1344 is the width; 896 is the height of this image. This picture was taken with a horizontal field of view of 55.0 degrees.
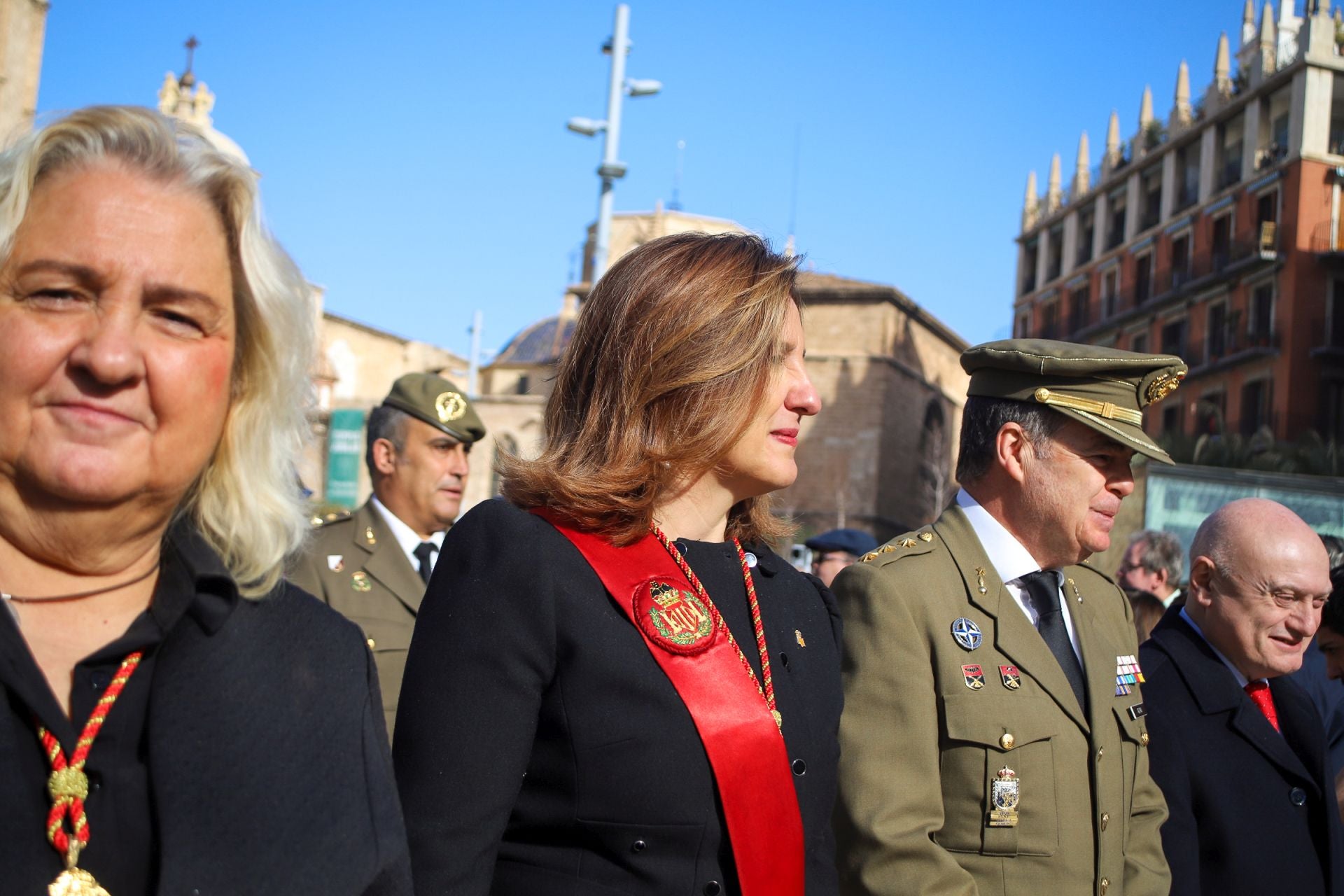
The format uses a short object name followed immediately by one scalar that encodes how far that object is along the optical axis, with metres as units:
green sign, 35.94
